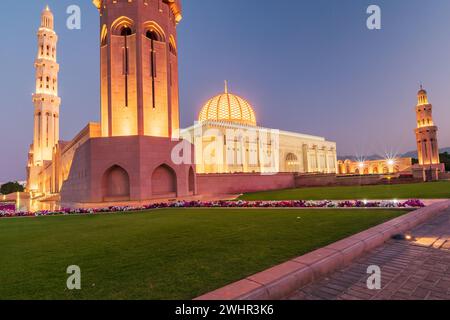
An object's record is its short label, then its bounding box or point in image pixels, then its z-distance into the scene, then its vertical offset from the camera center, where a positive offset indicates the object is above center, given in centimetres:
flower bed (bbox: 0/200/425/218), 980 -136
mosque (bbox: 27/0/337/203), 1609 +390
